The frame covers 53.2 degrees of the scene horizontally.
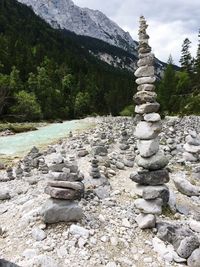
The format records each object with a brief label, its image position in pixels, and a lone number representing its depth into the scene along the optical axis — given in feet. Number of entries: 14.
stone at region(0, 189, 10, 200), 23.06
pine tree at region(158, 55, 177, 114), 158.42
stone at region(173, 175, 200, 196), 23.29
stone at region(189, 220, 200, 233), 17.79
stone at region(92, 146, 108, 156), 34.29
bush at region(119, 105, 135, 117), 182.91
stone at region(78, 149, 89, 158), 36.05
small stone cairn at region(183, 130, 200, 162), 33.28
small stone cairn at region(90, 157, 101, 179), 24.48
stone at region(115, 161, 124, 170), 29.39
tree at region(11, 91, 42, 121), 129.31
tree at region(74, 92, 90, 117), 194.37
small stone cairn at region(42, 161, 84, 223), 16.77
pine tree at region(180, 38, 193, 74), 199.68
